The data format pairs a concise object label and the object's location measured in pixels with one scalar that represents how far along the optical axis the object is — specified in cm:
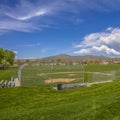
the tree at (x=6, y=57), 5127
